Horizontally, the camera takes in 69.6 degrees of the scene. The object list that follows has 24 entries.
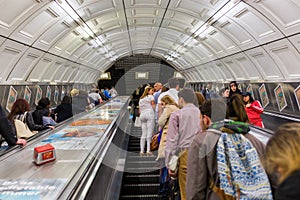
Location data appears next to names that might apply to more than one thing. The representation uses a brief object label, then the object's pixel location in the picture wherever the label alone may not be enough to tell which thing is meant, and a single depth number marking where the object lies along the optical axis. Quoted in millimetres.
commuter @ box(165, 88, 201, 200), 2412
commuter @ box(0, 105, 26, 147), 2377
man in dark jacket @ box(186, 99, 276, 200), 1494
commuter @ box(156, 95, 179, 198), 2908
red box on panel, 2043
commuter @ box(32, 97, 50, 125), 3988
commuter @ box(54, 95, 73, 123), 4711
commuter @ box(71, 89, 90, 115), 5168
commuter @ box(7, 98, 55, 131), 3201
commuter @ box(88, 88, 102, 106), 8356
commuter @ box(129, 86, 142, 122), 9266
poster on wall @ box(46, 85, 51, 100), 8549
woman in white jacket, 4555
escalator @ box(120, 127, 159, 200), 4090
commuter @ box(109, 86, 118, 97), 14885
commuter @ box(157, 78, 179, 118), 3494
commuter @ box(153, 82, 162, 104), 4539
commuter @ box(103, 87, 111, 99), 12528
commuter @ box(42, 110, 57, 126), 4031
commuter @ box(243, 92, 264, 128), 4277
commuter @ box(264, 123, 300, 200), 814
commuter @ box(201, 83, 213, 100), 12228
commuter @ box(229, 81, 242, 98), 4961
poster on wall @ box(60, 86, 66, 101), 10217
